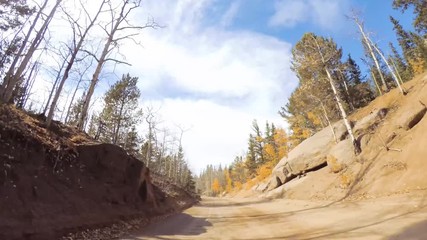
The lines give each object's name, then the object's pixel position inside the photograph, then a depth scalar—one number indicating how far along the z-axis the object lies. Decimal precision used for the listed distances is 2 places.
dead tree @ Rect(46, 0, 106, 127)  14.37
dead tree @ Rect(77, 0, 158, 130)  17.39
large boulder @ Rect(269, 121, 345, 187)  31.48
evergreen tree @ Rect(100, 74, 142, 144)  39.38
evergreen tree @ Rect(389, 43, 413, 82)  50.69
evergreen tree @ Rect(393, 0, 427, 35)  22.97
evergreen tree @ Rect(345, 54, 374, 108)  41.19
